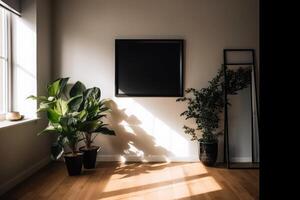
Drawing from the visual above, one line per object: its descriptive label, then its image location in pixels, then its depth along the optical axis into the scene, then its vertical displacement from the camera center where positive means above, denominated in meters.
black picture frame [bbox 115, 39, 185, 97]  4.00 +0.43
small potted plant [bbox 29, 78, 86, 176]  3.19 -0.27
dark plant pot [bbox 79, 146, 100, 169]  3.59 -0.77
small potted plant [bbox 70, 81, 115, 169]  3.42 -0.26
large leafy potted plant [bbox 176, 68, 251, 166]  3.76 -0.13
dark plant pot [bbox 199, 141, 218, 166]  3.76 -0.75
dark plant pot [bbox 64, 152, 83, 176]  3.30 -0.79
